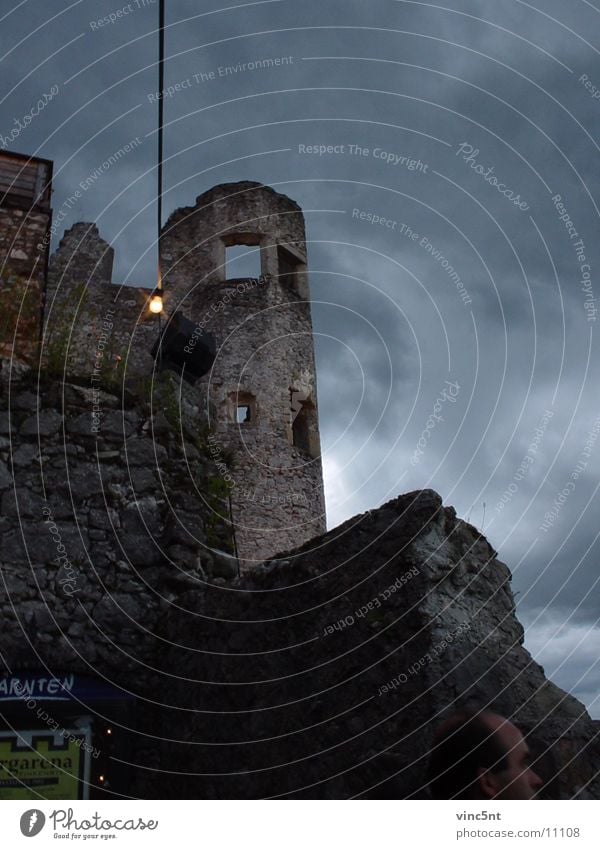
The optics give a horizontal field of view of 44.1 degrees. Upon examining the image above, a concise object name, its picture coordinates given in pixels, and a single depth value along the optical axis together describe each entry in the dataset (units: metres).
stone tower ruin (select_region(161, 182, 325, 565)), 12.13
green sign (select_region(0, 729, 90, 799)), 3.89
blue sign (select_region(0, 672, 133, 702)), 4.22
